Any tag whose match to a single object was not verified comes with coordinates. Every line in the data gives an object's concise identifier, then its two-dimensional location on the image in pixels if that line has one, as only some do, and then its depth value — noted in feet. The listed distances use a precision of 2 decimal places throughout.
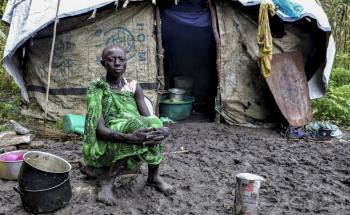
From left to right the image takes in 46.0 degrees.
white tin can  10.21
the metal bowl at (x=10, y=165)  12.85
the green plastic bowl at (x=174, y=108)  22.65
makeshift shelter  20.36
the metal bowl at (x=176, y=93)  23.18
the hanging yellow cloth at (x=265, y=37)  19.58
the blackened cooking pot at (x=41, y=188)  10.39
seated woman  10.80
